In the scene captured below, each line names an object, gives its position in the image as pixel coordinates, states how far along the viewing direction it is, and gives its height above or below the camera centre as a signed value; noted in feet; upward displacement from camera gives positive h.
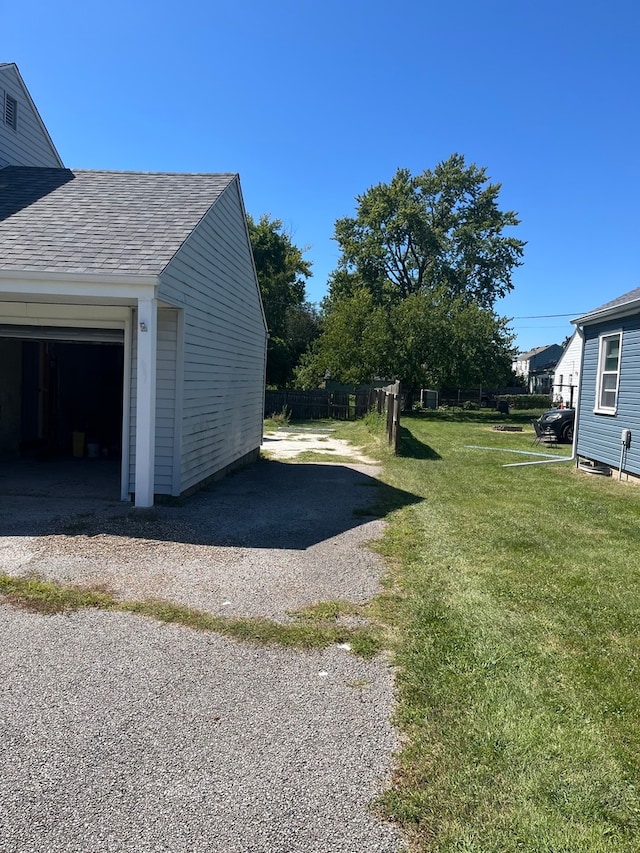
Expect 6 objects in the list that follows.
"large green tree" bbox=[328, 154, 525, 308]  148.36 +34.53
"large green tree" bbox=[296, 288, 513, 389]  101.35 +6.14
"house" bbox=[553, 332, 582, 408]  128.36 +4.35
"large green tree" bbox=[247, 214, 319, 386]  112.06 +17.85
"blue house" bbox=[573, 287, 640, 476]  34.83 +0.41
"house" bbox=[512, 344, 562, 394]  197.77 +8.11
